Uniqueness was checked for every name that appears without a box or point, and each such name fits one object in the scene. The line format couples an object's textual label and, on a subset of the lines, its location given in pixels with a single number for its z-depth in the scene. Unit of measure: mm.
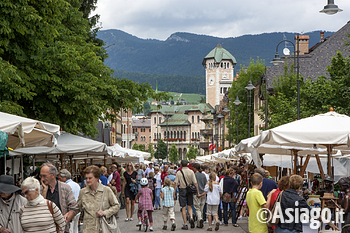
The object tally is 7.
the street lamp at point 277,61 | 25922
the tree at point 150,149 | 160150
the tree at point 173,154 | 151125
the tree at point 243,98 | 54875
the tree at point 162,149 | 152500
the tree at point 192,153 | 144250
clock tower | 170125
